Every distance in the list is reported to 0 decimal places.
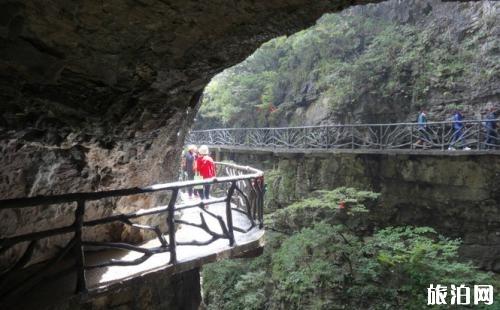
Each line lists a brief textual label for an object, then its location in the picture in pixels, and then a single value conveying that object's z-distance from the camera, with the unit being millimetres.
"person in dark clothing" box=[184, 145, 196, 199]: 9742
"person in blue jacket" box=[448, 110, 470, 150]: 11020
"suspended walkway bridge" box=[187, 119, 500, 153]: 11180
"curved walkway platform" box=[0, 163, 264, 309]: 3289
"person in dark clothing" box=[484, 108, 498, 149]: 10702
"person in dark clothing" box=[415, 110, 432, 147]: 11945
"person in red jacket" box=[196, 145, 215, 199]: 7184
